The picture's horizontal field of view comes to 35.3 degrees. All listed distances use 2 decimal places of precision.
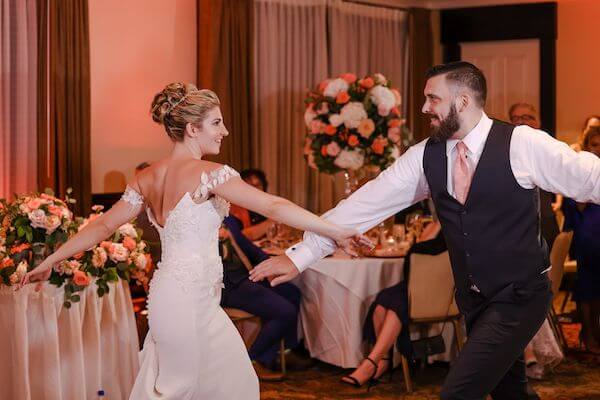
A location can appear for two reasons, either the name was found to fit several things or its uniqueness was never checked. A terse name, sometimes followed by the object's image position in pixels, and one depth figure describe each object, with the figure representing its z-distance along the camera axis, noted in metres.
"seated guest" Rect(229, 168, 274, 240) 6.99
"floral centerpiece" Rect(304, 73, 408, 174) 6.43
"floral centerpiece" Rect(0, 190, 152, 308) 4.26
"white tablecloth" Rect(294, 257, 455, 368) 5.98
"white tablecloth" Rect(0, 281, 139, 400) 4.29
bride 3.46
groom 3.31
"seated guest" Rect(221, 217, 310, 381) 6.04
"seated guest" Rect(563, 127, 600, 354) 6.53
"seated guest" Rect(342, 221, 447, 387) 5.75
